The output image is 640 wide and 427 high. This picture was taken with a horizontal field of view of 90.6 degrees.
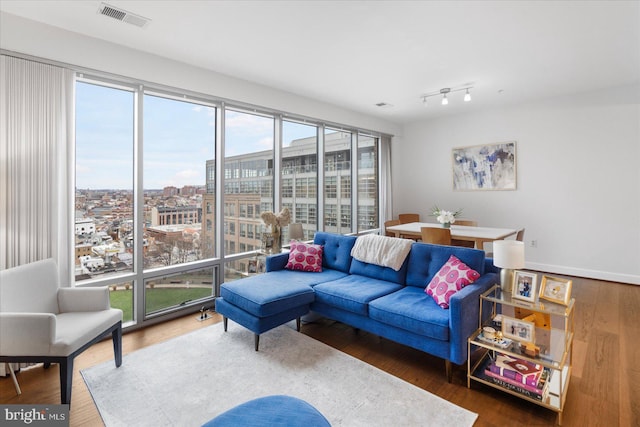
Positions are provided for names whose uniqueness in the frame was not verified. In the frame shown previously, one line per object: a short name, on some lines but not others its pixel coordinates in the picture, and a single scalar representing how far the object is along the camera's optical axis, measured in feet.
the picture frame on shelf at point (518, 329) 6.77
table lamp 7.37
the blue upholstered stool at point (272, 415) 4.26
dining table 13.21
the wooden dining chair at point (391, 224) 17.77
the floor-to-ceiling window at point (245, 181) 13.30
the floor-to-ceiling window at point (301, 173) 15.58
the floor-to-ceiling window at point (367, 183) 19.95
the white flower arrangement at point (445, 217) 14.82
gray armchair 6.30
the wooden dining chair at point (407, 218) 20.72
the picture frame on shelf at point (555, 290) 6.74
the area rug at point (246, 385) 6.36
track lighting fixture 14.57
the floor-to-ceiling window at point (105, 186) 9.91
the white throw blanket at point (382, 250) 10.14
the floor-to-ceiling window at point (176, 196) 11.27
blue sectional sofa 7.38
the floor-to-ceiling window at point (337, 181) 17.93
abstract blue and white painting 18.18
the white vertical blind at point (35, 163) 8.13
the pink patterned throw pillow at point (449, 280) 8.08
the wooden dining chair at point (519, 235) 14.03
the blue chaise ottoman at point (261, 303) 8.70
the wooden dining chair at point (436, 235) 13.07
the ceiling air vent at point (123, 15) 8.05
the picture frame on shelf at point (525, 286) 6.99
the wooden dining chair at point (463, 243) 14.52
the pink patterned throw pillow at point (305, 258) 11.71
